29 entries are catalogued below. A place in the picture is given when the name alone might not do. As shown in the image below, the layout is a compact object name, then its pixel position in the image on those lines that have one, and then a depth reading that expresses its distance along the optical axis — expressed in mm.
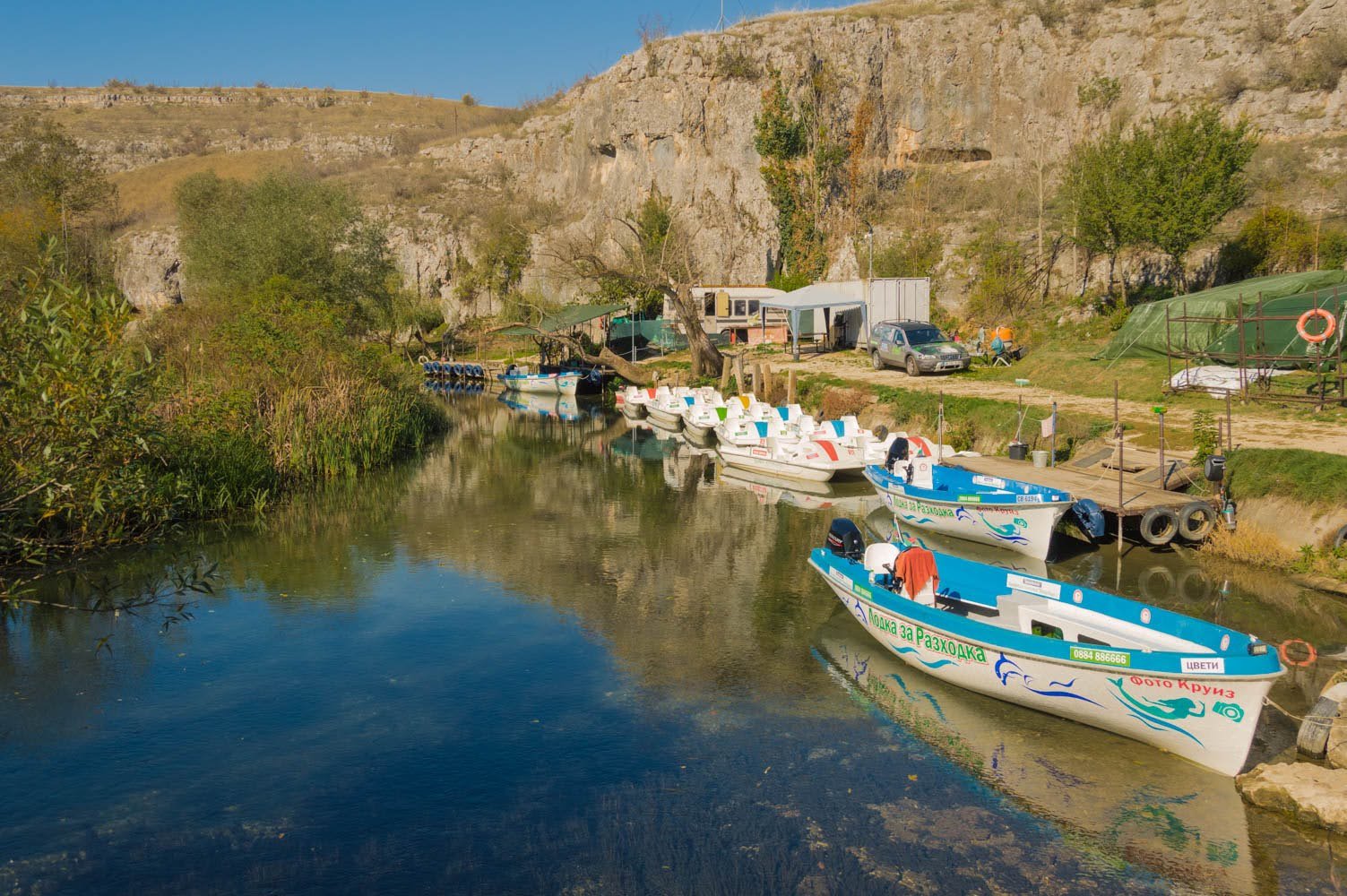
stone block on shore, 8367
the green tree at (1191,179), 31328
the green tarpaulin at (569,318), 48812
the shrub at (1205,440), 17828
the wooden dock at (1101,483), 16453
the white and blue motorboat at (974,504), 16328
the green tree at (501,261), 66438
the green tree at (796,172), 56500
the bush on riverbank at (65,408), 9633
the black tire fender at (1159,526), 16250
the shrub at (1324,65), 50062
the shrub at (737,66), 61125
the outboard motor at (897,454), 21219
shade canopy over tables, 38344
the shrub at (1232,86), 52875
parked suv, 31156
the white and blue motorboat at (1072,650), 9070
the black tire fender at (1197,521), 16297
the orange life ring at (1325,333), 20328
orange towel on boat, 12344
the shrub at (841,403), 29234
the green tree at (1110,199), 32844
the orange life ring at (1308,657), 11467
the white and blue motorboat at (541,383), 47000
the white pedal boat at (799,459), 23969
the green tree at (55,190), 36719
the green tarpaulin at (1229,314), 23734
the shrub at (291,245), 38562
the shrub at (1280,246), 31938
